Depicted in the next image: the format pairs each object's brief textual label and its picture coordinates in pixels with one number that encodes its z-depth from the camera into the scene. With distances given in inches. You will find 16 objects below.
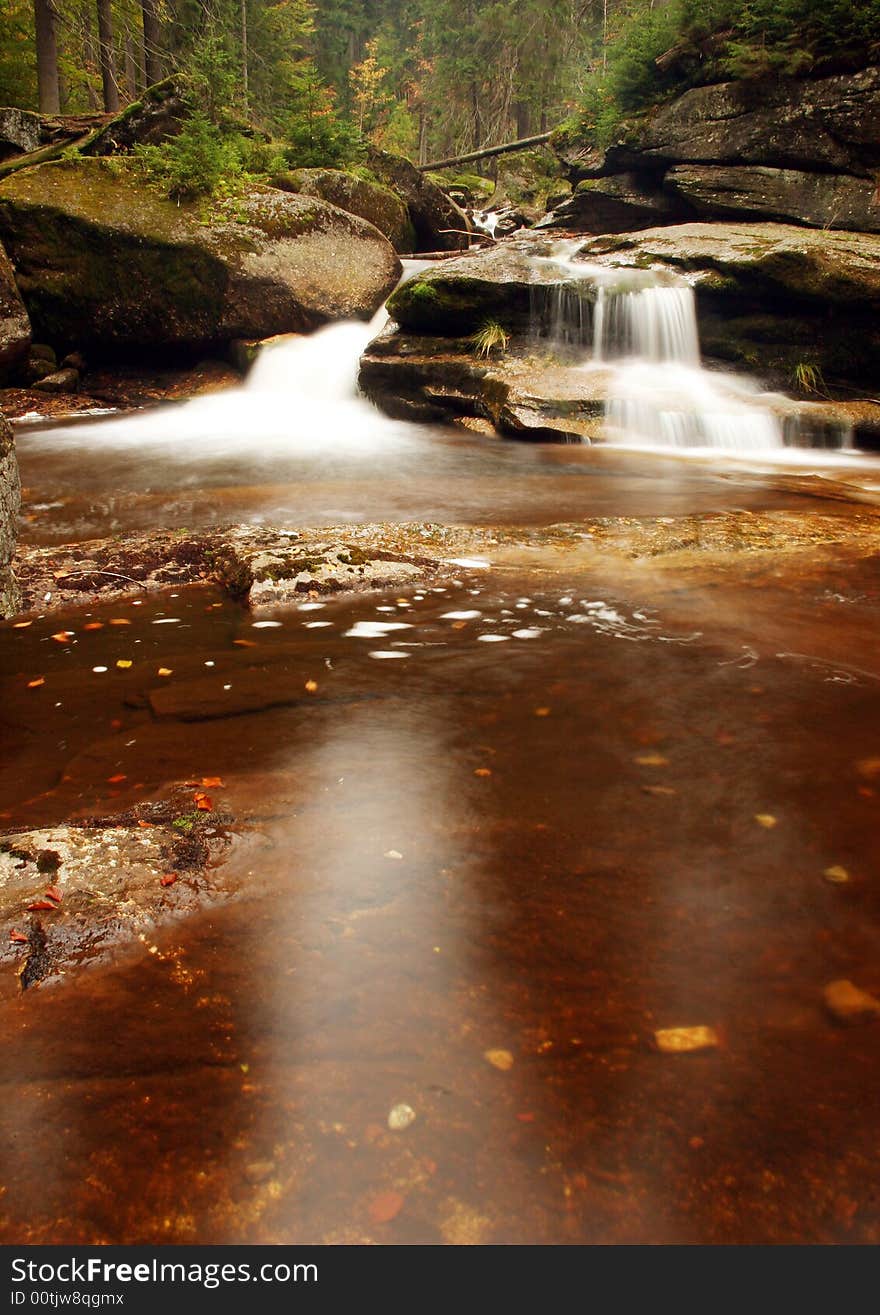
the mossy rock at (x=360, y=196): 590.9
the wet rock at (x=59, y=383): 473.1
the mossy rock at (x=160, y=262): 463.5
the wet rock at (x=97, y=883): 72.6
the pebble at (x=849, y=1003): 65.9
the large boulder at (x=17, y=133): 562.6
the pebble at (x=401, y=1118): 57.1
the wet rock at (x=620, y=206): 610.2
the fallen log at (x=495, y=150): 980.7
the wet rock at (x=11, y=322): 434.3
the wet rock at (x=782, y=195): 501.4
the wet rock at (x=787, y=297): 408.2
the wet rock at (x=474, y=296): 447.2
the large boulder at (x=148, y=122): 527.5
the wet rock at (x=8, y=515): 164.6
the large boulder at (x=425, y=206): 683.4
